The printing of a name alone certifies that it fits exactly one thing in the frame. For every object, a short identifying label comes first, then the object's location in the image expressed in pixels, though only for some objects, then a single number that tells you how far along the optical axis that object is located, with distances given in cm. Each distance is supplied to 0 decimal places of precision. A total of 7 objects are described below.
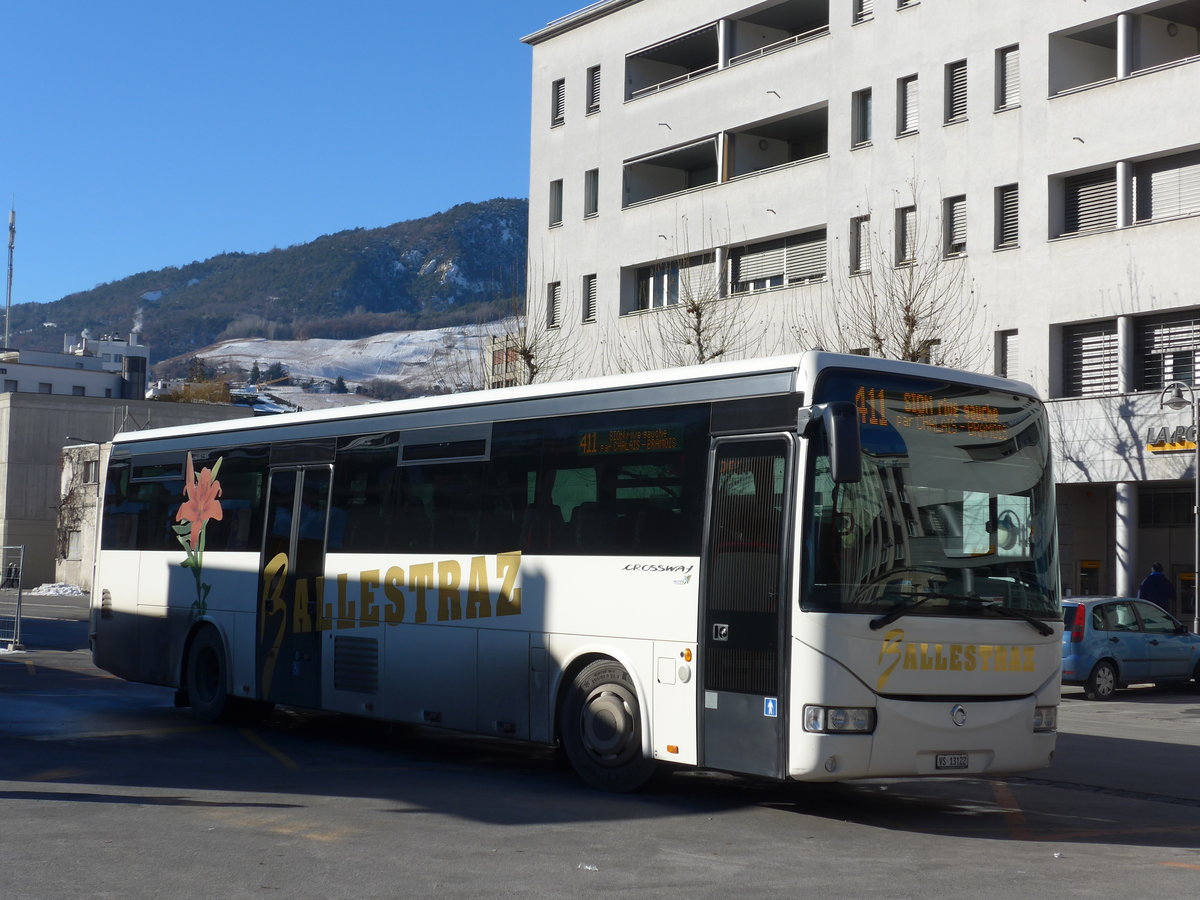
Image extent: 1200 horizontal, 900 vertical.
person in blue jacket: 2781
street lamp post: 2683
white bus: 974
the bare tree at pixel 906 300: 3300
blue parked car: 2259
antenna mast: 13412
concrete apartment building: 3078
